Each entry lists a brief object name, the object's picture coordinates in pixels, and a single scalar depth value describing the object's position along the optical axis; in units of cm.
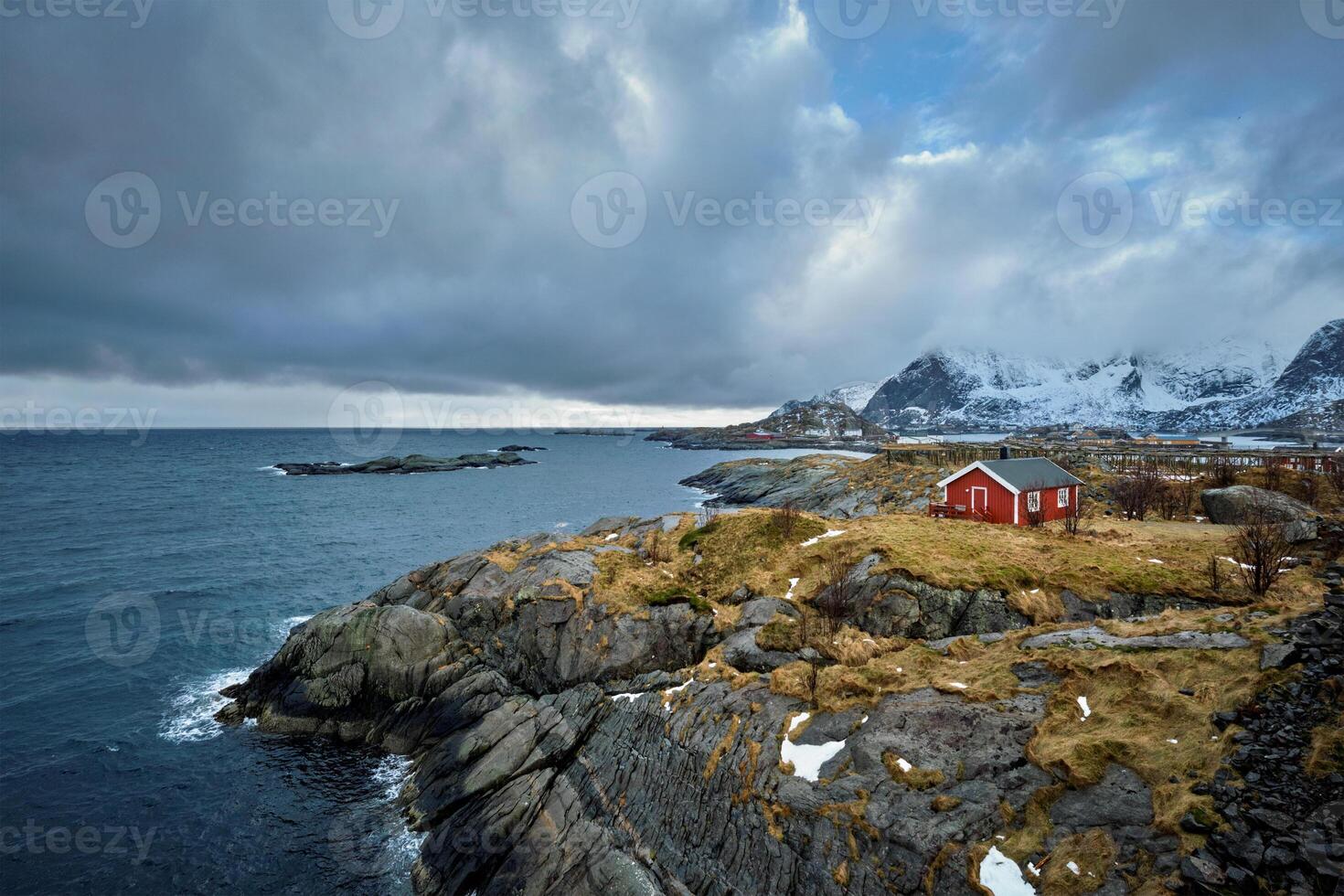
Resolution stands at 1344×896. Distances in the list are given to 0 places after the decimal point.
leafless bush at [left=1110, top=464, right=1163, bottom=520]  3544
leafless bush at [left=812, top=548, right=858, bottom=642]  2047
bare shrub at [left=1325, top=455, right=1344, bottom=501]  3503
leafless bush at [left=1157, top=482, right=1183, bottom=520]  3658
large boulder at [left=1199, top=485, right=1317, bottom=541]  2852
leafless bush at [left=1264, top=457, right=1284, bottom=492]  3838
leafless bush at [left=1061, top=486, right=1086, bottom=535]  2723
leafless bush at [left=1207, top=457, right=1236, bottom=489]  4050
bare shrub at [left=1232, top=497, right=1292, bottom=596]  1792
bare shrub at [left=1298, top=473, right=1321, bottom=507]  3619
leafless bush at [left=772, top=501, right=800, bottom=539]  2797
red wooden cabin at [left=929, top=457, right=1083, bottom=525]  3422
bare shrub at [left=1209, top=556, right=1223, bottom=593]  1880
